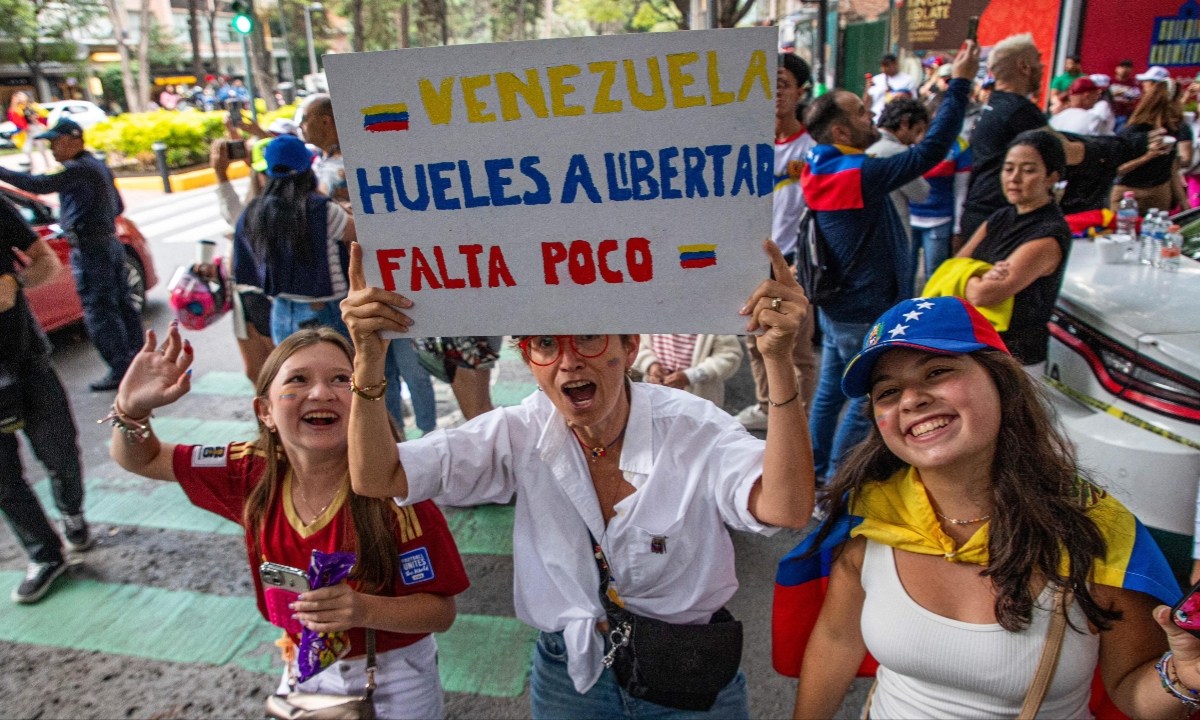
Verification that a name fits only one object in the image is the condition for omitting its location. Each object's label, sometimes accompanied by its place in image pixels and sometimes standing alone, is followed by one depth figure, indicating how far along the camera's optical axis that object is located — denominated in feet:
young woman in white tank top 5.12
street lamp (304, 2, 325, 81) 70.18
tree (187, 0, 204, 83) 57.67
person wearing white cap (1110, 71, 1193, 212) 20.86
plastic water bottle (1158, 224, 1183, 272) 11.19
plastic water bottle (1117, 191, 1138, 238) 12.81
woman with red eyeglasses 5.89
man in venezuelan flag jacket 12.05
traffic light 31.18
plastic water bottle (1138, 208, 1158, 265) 11.57
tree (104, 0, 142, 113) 63.94
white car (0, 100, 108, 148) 68.23
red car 22.58
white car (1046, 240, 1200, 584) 8.52
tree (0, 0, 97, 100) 62.75
